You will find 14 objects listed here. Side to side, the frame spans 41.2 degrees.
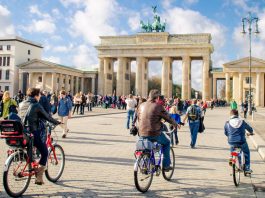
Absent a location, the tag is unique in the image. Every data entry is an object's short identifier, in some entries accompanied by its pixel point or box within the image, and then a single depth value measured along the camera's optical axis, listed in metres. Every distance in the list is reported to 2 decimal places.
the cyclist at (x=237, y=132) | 7.83
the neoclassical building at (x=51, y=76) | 81.06
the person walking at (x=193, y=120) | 13.18
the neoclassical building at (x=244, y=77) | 70.75
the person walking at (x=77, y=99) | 31.54
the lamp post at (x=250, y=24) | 32.12
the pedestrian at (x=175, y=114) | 14.30
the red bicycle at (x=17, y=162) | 6.09
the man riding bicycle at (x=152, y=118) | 6.98
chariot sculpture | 81.88
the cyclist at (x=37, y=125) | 6.61
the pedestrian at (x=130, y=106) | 21.00
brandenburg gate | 74.38
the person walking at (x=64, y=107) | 15.71
